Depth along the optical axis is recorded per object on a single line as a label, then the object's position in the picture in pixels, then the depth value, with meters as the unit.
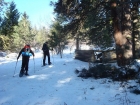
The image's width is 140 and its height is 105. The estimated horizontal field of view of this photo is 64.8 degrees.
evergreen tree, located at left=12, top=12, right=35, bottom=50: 25.91
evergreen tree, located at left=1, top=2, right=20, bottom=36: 19.04
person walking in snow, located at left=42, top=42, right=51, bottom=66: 9.07
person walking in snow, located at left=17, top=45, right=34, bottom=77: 6.90
